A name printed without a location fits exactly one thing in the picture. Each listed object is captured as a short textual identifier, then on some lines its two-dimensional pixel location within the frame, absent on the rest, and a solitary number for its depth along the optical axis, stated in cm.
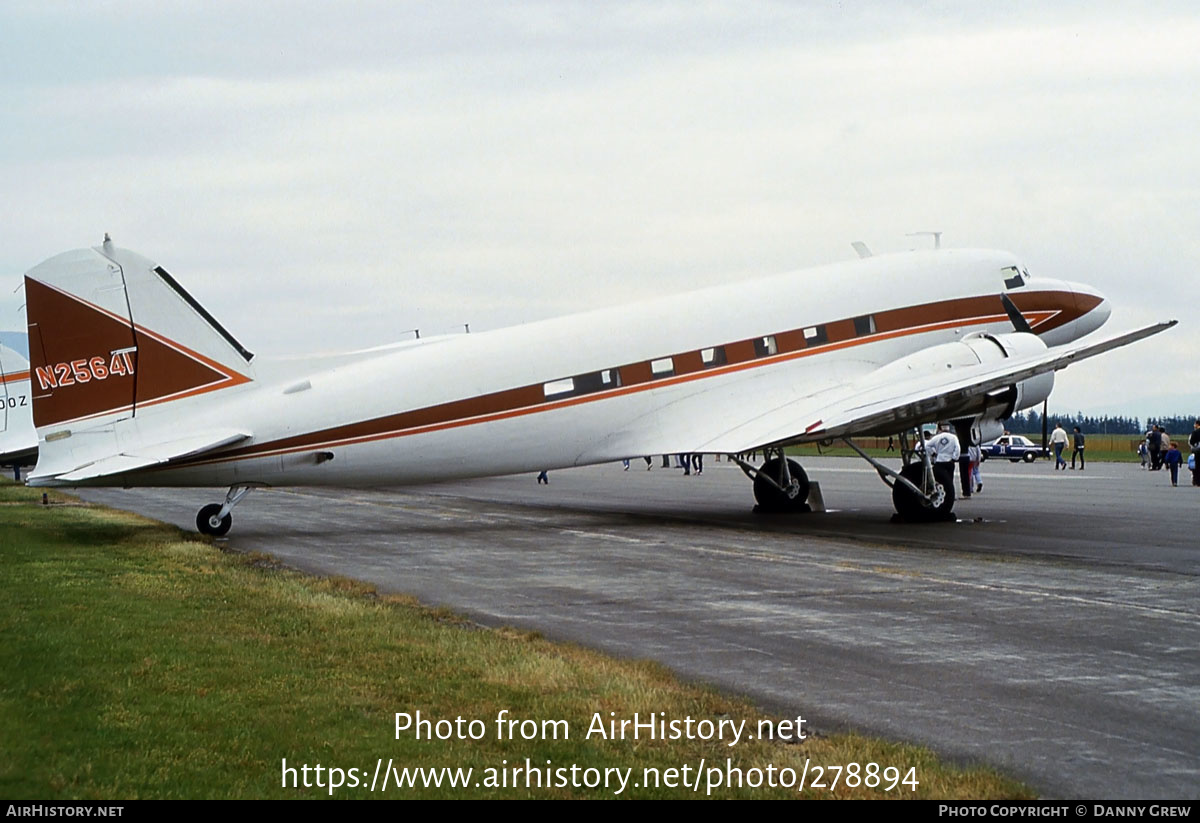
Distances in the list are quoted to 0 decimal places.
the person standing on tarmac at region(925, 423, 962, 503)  2914
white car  8022
